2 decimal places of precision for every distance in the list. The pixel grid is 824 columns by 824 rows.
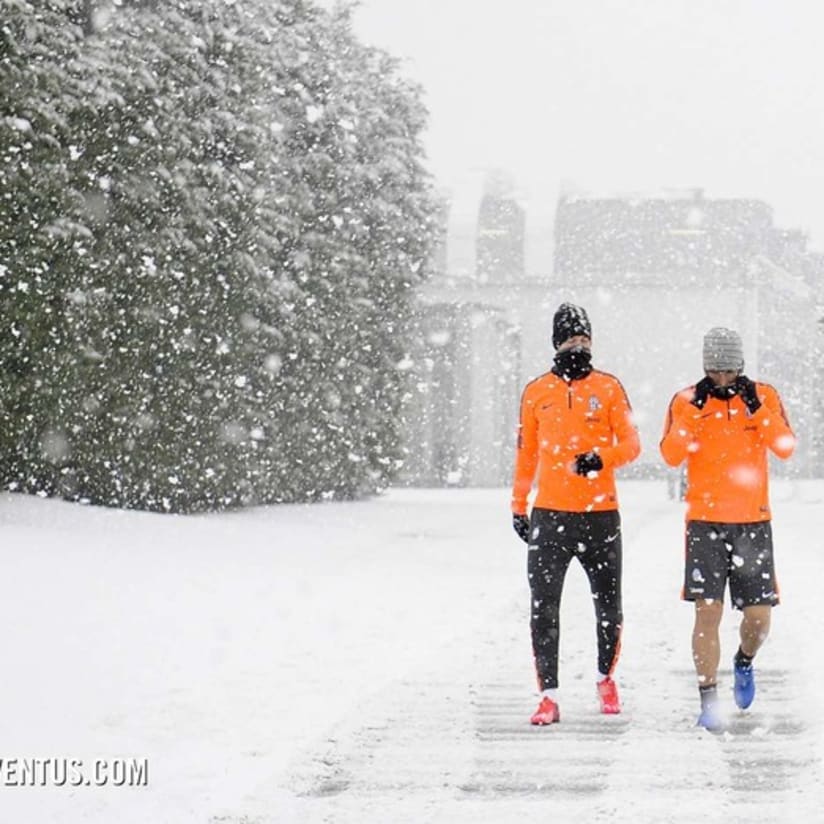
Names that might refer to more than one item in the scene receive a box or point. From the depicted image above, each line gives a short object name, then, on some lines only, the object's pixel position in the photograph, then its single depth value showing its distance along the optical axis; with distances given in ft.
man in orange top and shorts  47.85
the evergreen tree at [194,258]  115.34
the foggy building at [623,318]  318.45
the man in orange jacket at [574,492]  49.06
